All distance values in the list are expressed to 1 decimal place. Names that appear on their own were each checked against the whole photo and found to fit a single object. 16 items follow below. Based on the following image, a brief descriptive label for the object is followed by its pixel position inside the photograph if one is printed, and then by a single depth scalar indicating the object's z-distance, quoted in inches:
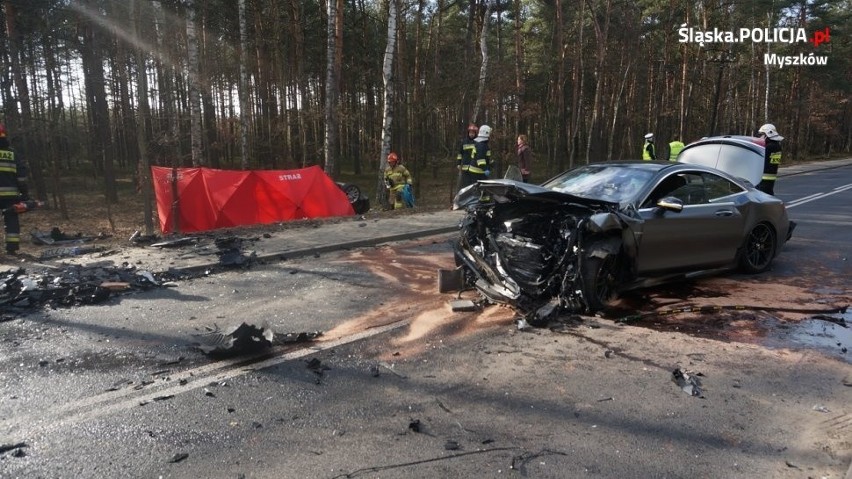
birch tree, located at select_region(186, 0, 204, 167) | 644.5
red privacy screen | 480.4
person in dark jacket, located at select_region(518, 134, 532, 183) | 584.1
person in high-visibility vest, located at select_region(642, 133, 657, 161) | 668.8
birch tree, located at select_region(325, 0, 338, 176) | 621.6
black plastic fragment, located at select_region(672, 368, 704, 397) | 159.5
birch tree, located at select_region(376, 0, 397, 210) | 597.6
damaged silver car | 220.2
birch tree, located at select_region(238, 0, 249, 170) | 818.2
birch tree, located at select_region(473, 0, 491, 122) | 807.7
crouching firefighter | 600.4
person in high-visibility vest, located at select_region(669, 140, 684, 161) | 634.4
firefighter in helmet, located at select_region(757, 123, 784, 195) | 422.0
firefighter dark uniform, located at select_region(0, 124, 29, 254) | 366.6
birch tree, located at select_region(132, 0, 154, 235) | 446.9
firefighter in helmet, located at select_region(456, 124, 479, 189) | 482.3
